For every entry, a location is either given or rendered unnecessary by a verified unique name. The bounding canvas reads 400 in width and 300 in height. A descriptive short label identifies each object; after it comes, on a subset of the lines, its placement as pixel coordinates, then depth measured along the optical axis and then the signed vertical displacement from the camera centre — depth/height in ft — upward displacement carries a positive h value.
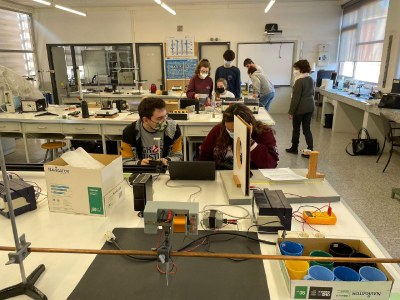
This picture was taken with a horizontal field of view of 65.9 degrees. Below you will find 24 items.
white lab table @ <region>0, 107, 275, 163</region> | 12.11 -2.25
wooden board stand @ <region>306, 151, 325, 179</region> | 5.74 -1.87
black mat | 3.30 -2.34
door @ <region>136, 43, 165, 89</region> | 27.07 +0.42
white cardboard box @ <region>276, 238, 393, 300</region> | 3.11 -2.21
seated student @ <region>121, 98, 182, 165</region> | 7.62 -1.75
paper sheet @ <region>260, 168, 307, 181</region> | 5.82 -2.06
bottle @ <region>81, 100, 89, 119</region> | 12.64 -1.67
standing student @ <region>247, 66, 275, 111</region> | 17.99 -1.05
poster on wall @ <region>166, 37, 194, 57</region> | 26.66 +1.66
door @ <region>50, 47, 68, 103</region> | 27.32 -0.34
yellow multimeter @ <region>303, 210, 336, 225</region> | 4.63 -2.23
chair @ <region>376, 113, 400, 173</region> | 15.26 -3.09
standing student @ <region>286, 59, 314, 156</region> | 14.75 -1.69
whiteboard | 26.25 +0.67
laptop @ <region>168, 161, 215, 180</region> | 6.16 -2.01
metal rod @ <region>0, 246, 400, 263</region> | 3.05 -1.86
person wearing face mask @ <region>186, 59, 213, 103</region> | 16.12 -0.92
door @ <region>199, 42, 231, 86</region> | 26.78 +1.29
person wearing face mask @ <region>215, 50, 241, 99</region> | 17.10 -0.37
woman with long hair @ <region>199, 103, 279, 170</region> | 6.97 -1.81
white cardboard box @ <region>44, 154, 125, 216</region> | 4.72 -1.82
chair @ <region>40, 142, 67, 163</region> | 12.75 -3.12
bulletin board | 27.07 -0.11
